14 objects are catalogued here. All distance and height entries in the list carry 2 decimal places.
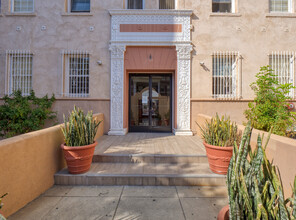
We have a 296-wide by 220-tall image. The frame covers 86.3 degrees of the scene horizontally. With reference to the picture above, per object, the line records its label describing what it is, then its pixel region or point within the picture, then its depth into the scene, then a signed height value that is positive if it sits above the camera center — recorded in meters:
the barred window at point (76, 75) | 6.52 +1.46
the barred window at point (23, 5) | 6.72 +4.46
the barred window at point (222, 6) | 6.68 +4.48
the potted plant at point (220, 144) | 3.07 -0.64
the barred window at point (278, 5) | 6.64 +4.49
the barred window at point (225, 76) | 6.42 +1.44
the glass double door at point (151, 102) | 6.91 +0.39
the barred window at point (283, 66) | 6.38 +1.86
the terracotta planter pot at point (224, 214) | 1.56 -1.05
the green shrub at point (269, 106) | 5.52 +0.20
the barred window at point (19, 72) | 6.46 +1.57
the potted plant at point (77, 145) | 3.08 -0.69
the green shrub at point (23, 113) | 5.64 -0.12
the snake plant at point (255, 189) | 1.33 -0.71
